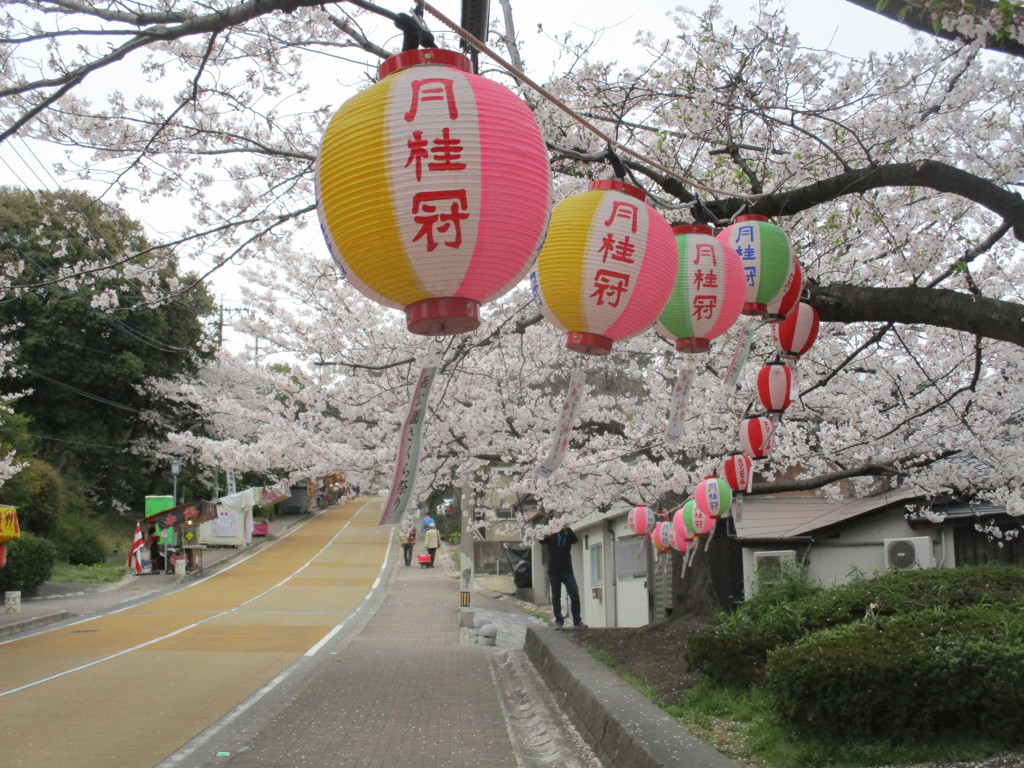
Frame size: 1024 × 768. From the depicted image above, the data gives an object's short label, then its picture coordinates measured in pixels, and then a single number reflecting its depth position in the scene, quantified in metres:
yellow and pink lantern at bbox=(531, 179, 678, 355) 4.66
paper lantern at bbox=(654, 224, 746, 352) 5.29
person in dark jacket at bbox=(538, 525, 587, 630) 15.48
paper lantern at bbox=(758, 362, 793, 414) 7.27
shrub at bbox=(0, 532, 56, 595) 21.58
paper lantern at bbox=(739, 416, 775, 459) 8.09
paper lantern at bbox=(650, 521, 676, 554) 12.66
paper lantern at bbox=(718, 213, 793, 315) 5.64
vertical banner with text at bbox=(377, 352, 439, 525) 4.09
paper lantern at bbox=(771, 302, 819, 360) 6.38
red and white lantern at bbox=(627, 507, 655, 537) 13.31
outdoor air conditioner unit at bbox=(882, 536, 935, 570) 12.38
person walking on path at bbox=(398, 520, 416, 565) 33.91
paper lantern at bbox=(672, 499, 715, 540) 10.70
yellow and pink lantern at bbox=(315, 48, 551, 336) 3.47
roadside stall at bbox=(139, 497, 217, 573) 29.16
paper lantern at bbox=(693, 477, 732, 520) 10.14
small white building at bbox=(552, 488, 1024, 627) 12.49
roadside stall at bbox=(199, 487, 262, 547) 38.34
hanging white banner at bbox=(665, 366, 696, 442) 6.10
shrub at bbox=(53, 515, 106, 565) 29.42
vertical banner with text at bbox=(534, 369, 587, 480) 5.61
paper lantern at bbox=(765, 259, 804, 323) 5.89
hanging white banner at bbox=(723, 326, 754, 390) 6.84
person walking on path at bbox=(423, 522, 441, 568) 36.09
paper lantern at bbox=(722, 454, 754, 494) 9.91
